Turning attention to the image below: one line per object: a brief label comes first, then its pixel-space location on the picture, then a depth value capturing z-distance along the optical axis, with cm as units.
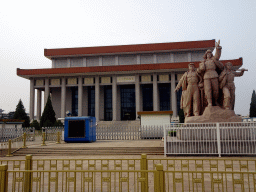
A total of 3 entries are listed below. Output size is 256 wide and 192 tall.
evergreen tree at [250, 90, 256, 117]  3325
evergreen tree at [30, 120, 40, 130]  2945
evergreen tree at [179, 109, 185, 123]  2833
